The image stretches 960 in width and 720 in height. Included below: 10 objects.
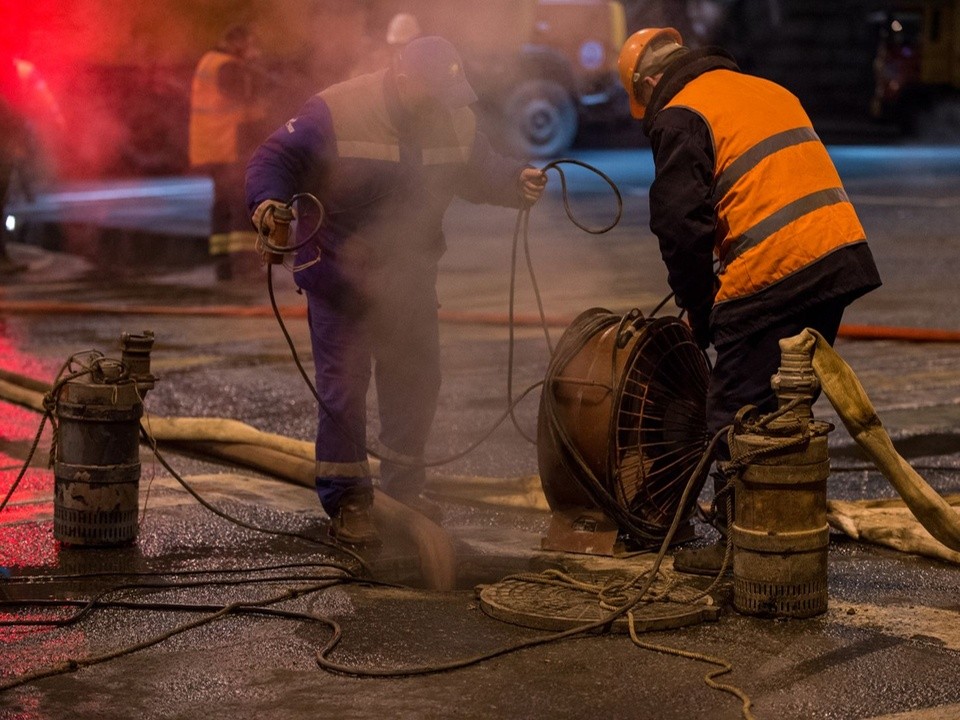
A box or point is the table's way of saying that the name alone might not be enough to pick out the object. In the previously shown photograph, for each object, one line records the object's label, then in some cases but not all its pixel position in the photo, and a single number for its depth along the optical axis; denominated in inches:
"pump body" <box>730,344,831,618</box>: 325.0
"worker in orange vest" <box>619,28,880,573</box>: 342.1
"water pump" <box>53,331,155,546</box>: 380.0
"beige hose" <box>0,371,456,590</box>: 396.1
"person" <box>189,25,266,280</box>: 940.8
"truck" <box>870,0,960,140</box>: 1696.1
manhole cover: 319.5
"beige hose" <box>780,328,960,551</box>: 331.9
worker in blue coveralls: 385.1
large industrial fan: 374.3
